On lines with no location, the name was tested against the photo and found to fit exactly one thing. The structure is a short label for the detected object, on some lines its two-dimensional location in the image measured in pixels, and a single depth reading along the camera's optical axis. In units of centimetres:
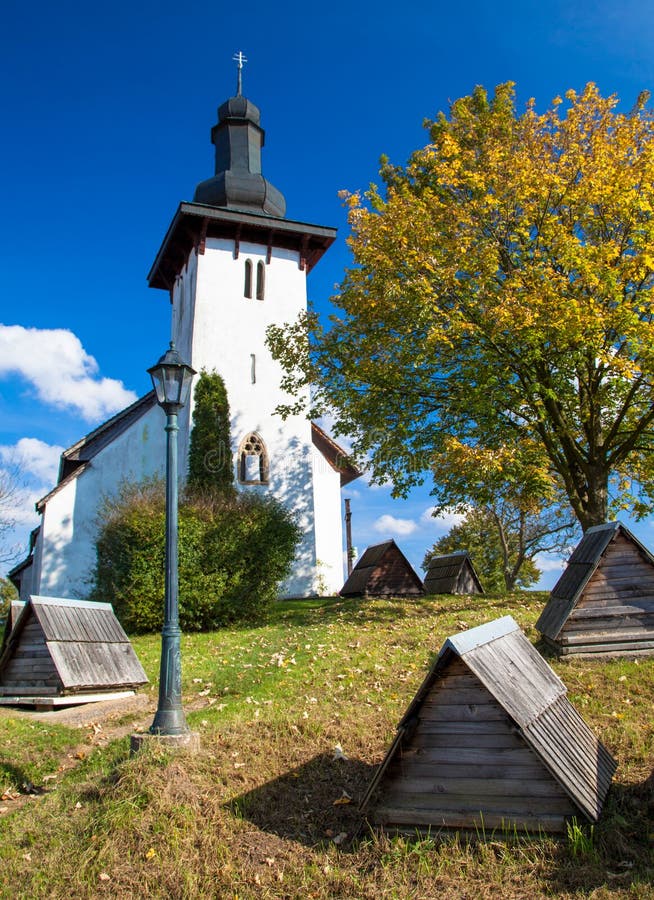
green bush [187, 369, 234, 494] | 2473
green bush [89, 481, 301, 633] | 1706
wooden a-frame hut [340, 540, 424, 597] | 2068
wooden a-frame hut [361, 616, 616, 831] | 502
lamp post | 706
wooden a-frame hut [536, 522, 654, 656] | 957
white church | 2527
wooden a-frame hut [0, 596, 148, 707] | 1052
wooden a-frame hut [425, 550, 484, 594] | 2309
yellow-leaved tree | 1410
